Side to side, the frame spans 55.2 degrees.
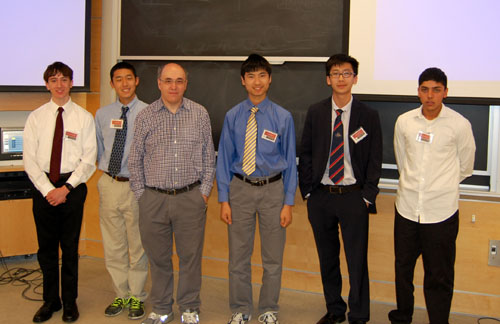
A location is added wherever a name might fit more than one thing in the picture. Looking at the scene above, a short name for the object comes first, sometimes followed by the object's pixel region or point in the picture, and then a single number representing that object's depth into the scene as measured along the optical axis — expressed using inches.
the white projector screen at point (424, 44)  131.6
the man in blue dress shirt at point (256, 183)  125.3
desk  173.3
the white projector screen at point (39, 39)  163.2
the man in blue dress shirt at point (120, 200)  134.6
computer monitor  174.4
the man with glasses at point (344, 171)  121.1
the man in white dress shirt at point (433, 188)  117.3
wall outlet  137.2
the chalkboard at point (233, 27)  146.9
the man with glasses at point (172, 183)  123.0
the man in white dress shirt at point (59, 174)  126.3
